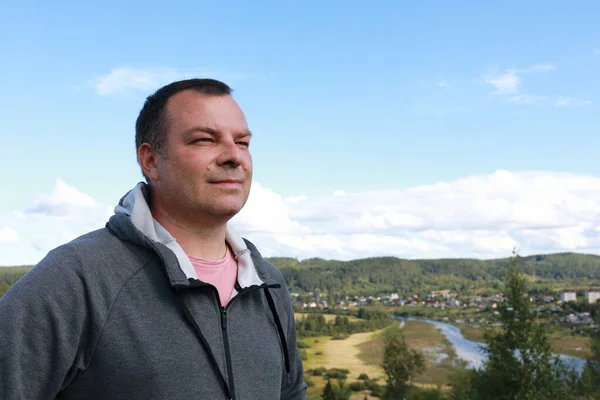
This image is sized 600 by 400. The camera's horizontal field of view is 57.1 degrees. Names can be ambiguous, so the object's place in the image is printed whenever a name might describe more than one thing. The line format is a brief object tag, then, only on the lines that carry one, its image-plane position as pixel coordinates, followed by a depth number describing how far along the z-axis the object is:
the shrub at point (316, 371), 52.67
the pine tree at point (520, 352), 14.60
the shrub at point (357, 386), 44.88
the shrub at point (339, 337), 79.88
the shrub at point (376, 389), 42.22
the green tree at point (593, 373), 19.73
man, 1.72
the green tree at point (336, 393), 23.77
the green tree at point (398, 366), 29.23
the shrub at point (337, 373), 49.96
